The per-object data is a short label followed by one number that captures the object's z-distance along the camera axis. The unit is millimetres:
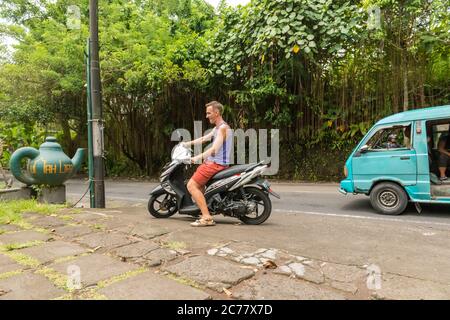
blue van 5617
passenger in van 6289
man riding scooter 4555
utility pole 6402
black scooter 4766
